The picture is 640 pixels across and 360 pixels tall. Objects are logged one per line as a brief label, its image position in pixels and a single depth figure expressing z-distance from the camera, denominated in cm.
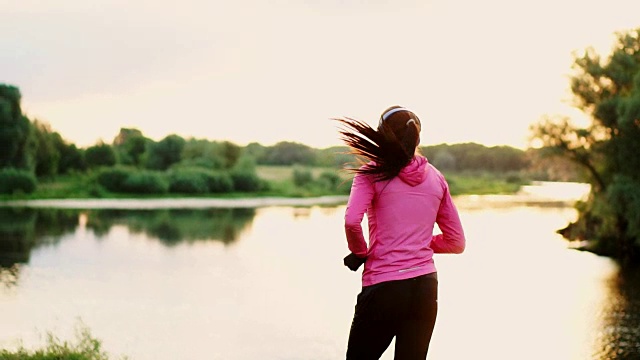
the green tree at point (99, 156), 7756
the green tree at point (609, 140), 2334
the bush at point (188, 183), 6775
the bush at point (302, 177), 7781
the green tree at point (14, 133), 5875
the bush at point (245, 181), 7219
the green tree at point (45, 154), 6617
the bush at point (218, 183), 7019
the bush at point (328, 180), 7750
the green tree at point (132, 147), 9288
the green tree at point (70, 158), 7350
